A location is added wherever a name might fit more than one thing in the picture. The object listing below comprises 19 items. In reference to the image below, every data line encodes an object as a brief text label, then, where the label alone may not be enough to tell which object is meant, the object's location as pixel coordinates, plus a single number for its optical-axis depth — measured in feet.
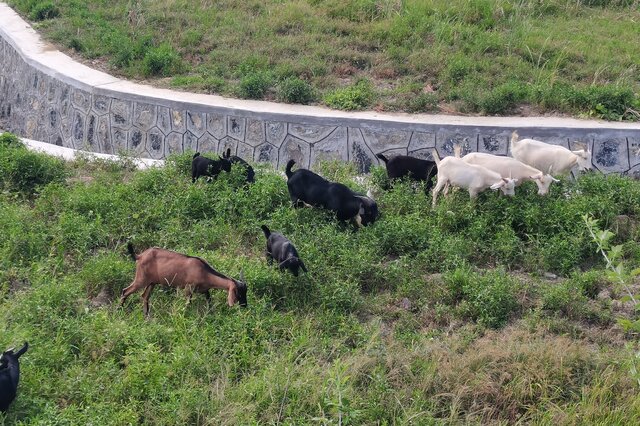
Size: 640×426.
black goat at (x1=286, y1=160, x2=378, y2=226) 57.00
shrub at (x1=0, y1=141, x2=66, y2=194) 63.46
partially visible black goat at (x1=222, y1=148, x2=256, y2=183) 63.41
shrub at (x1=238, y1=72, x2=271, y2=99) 86.63
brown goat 45.83
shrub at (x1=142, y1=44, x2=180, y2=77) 94.38
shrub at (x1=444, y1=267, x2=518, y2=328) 49.16
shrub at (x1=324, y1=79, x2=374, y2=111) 83.66
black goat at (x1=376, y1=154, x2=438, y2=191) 64.59
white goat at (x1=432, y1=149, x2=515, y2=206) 60.59
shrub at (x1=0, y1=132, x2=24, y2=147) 70.54
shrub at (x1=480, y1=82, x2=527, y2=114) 82.48
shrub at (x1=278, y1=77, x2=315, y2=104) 85.10
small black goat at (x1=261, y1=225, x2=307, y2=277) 48.67
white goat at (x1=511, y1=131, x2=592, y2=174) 67.10
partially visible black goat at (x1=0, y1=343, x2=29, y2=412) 36.55
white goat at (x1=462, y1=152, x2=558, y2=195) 62.23
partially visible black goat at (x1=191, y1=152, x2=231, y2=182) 63.00
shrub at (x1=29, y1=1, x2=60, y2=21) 115.65
